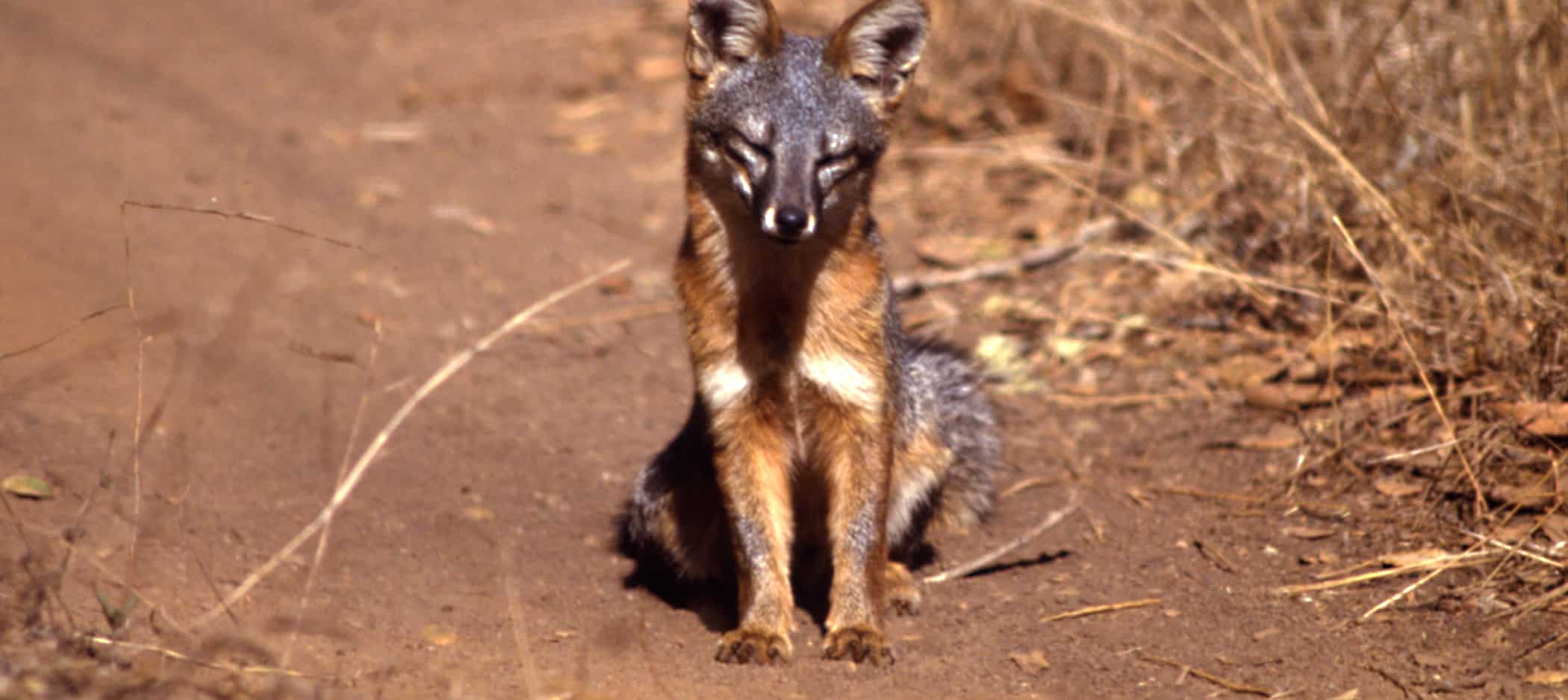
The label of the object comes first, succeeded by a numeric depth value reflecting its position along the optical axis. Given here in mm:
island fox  9422
